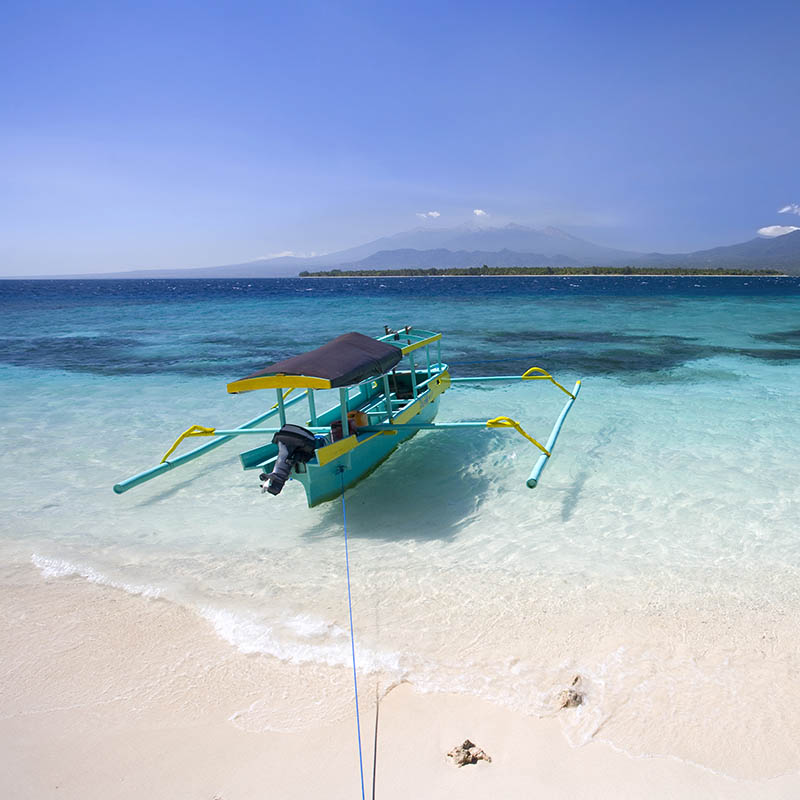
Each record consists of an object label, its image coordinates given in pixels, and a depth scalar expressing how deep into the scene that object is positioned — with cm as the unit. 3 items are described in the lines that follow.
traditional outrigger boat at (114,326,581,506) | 589
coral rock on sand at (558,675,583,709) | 361
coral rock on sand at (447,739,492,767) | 319
